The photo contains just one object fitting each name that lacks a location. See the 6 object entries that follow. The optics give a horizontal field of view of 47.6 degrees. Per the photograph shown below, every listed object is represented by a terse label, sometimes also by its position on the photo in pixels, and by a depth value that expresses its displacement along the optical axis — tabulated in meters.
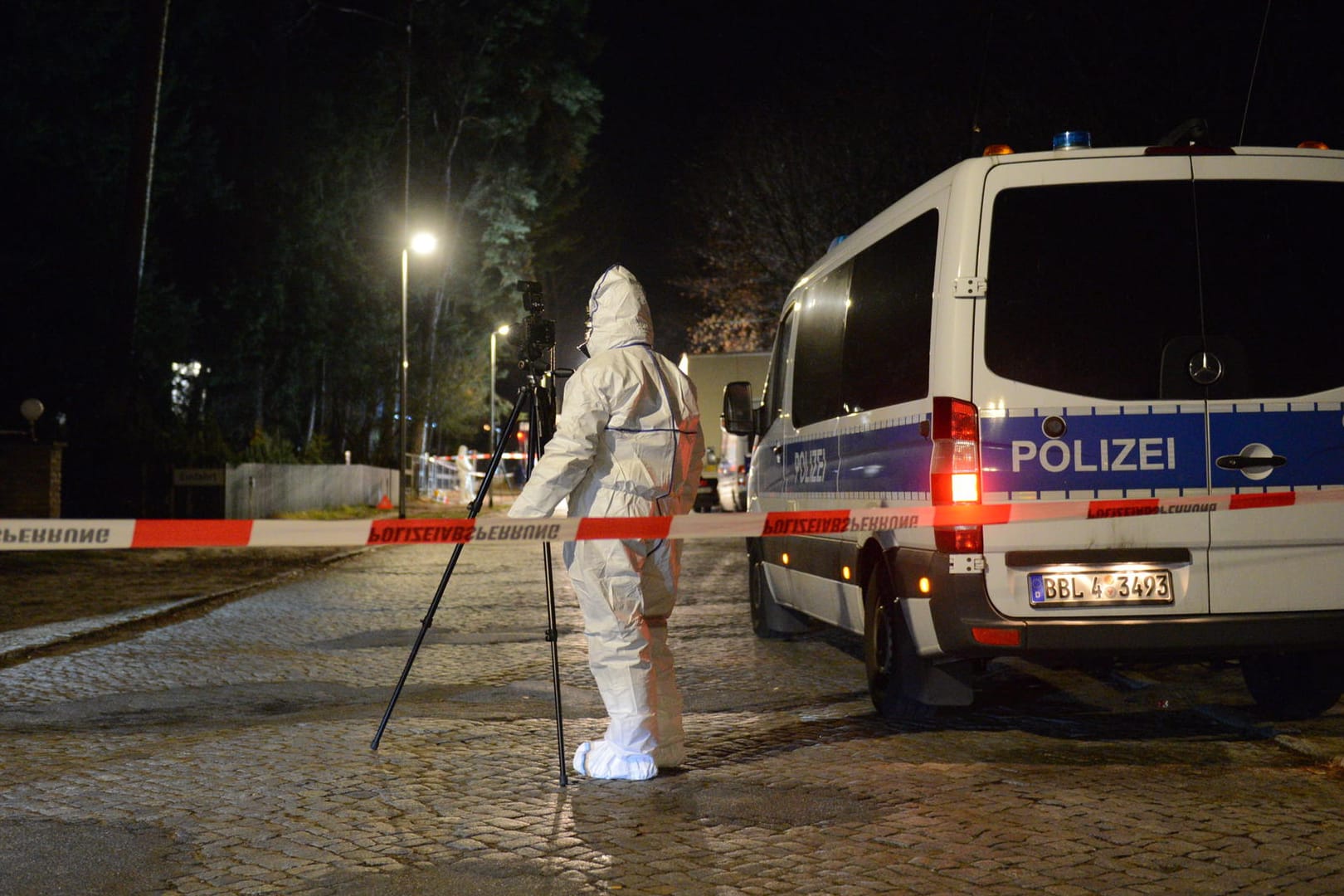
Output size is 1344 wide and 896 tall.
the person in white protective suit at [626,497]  5.71
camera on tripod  6.69
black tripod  6.23
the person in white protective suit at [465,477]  46.59
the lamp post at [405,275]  28.59
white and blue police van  6.07
